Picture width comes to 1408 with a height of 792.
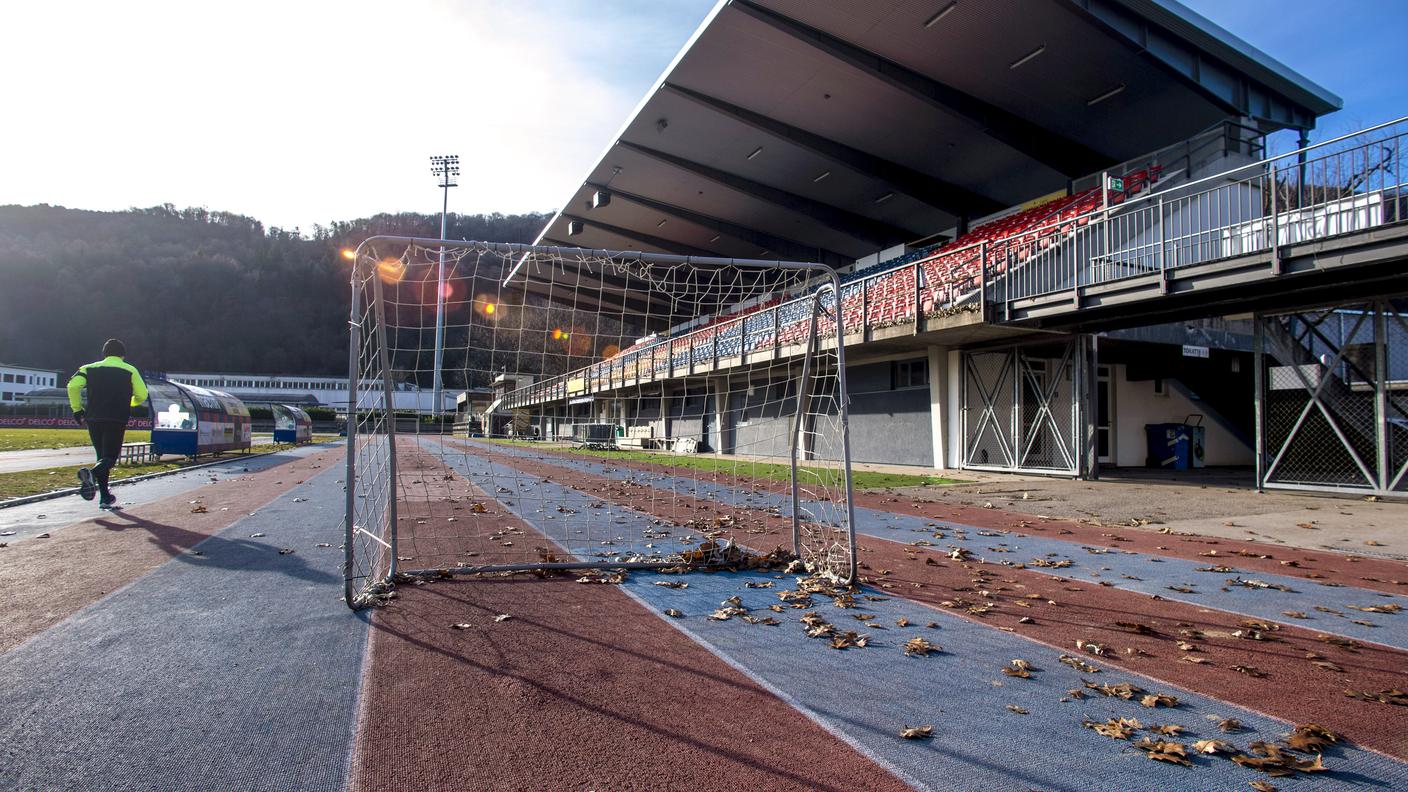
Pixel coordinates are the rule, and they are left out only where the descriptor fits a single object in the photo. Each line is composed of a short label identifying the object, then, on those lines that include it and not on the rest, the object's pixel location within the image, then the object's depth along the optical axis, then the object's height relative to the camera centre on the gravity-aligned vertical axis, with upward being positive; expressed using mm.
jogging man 9414 +286
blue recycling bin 19016 -394
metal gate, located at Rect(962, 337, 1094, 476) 15234 +495
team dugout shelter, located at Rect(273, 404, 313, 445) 37188 +52
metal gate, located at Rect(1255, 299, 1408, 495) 11797 +363
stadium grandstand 11648 +3724
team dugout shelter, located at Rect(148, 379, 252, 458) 19156 +116
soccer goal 6164 +324
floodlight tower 60125 +21673
